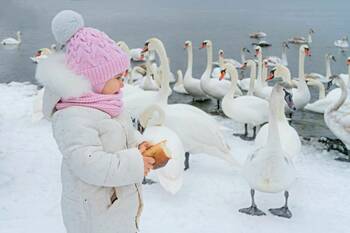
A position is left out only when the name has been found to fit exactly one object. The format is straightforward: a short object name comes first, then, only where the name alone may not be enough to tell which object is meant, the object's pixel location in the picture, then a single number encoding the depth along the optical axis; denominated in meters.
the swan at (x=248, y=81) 10.19
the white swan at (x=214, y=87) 10.41
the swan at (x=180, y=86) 12.14
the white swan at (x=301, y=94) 10.16
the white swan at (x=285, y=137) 5.68
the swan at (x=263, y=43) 19.83
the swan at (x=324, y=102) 9.84
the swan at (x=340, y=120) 6.94
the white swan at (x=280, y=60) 15.76
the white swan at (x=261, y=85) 10.59
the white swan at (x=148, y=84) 11.58
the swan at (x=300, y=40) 20.47
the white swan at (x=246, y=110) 7.93
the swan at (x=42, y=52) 13.57
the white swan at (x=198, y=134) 5.98
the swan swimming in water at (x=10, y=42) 19.38
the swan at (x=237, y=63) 13.95
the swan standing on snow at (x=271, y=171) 4.76
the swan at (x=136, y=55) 16.55
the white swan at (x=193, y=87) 11.31
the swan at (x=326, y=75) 13.02
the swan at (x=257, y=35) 21.50
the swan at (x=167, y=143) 4.93
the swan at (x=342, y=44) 19.14
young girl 2.40
